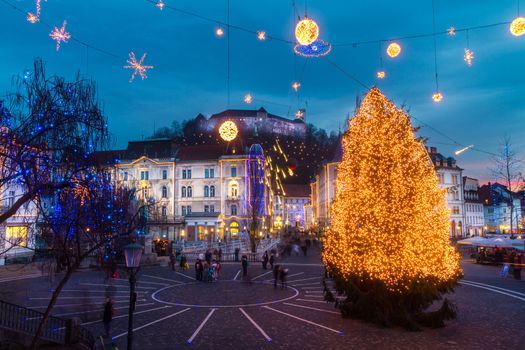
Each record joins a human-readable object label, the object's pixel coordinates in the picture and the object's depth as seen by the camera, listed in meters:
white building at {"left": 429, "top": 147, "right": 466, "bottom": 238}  79.44
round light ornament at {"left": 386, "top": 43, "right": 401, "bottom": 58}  18.72
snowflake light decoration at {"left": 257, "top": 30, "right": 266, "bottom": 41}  17.09
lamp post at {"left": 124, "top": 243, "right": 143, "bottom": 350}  11.34
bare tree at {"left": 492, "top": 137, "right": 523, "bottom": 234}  37.78
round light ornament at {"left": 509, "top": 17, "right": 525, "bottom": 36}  14.96
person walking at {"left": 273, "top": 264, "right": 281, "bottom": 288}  23.94
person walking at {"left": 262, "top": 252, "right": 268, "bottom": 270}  33.25
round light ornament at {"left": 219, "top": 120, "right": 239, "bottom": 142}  30.67
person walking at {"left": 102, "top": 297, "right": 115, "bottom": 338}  13.94
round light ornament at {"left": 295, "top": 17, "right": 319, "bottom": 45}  14.10
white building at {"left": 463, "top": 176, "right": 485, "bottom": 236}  86.59
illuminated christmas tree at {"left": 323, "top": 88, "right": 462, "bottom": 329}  14.88
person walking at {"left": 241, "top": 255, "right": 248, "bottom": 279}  27.12
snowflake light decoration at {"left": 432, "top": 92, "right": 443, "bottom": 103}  19.98
